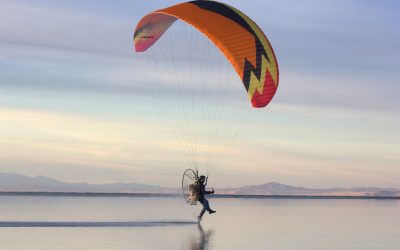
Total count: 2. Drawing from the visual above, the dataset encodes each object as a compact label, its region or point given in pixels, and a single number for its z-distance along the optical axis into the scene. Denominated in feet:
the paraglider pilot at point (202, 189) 94.53
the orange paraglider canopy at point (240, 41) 84.17
